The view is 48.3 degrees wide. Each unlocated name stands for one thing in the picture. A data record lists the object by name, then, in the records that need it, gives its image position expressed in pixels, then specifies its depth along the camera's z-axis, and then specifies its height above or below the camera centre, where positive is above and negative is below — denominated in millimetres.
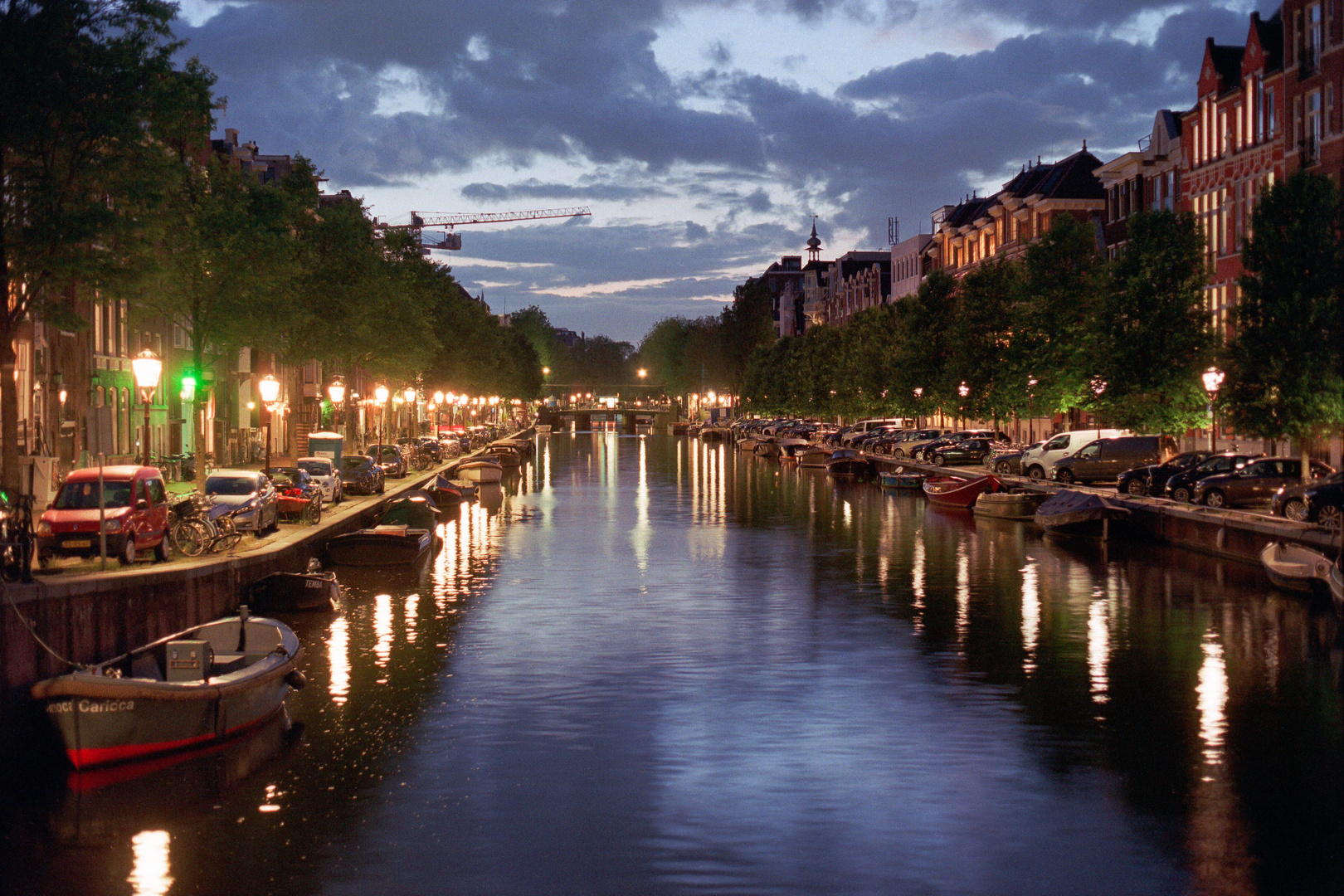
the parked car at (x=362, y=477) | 61531 -2255
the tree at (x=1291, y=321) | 45500 +2616
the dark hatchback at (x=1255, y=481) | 47188 -2366
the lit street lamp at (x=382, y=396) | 82125 +1433
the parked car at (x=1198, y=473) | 49562 -2201
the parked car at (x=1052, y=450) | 67812 -1887
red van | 29750 -1810
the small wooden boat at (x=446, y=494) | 66750 -3280
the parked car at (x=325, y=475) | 54250 -1881
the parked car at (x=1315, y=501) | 39906 -2640
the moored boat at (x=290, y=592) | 33156 -3756
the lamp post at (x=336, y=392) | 60781 +1267
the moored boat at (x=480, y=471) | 82000 -2840
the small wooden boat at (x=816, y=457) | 104375 -3012
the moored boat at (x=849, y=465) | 93625 -3257
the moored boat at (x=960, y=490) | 63906 -3440
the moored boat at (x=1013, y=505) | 60156 -3811
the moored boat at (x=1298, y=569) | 34531 -3817
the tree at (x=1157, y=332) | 60594 +3113
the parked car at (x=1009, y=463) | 75438 -2650
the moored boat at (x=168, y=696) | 19078 -3608
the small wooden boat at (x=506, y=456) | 101625 -2504
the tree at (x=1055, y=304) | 74812 +5349
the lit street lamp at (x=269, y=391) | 45969 +1021
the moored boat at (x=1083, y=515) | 50219 -3589
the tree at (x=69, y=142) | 31891 +6297
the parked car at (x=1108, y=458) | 63781 -2091
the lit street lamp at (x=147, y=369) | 33969 +1289
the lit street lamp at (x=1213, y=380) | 49062 +880
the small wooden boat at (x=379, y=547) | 41438 -3455
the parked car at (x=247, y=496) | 38719 -1915
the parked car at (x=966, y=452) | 83375 -2302
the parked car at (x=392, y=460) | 76125 -1961
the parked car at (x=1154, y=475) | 53594 -2497
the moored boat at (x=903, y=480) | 77625 -3566
